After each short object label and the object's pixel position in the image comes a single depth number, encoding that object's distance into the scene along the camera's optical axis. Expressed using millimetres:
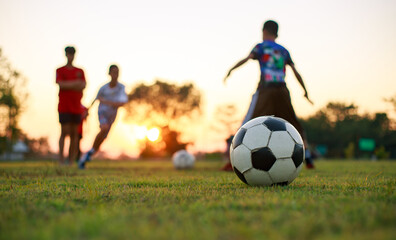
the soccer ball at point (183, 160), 9125
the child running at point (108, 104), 7773
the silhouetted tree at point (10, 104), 25733
